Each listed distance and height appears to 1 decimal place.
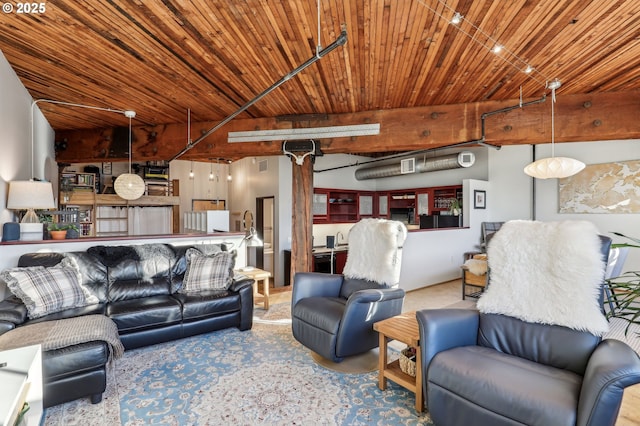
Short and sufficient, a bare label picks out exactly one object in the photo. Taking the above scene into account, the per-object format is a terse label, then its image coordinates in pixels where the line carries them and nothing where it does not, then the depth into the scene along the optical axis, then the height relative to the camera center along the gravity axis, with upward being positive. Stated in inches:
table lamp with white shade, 126.0 +5.7
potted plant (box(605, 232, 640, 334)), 57.2 -15.2
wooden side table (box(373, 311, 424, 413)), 84.9 -38.6
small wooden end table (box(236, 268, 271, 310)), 172.2 -34.2
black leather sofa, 88.7 -34.6
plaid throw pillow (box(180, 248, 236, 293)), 145.3 -26.7
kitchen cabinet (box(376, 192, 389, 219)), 375.6 +9.0
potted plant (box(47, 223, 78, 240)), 141.0 -7.1
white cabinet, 55.1 -31.5
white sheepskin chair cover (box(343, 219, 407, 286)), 125.2 -15.3
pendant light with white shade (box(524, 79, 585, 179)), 164.2 +23.7
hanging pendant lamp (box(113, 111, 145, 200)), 185.3 +15.6
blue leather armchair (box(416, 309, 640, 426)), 56.2 -33.6
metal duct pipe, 266.1 +42.8
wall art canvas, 225.5 +16.7
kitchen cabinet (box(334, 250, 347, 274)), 299.9 -44.5
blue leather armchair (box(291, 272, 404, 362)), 106.1 -35.4
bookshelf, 272.1 +14.9
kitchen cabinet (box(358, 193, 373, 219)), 367.2 +8.9
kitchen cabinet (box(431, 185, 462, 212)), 310.4 +15.6
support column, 197.5 -5.5
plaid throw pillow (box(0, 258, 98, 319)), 107.0 -25.4
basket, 92.5 -42.9
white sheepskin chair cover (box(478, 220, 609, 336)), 75.3 -15.6
